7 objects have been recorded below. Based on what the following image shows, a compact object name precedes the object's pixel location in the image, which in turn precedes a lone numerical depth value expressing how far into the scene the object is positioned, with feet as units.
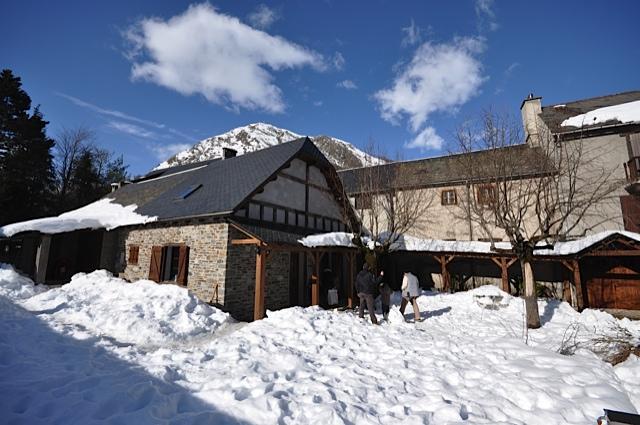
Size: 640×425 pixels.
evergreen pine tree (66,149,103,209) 81.25
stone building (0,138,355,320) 29.41
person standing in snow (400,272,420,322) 27.25
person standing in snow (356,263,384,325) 26.02
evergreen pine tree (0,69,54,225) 59.31
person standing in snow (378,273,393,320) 28.89
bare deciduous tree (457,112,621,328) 26.58
